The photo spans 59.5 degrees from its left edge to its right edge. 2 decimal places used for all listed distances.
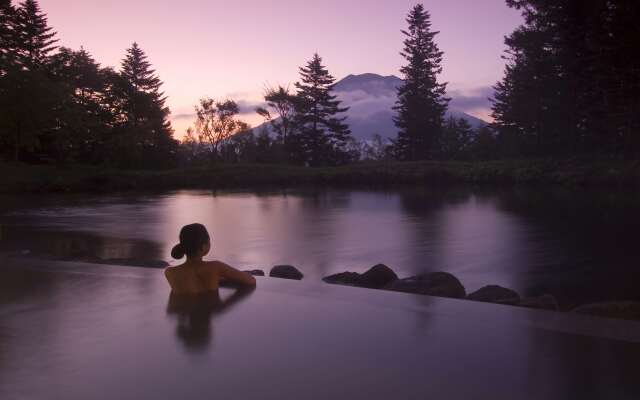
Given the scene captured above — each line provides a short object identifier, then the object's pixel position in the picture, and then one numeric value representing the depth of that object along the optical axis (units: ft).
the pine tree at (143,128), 138.82
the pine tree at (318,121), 153.38
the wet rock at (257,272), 23.12
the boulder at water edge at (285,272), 21.86
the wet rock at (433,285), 17.48
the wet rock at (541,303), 15.87
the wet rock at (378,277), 20.67
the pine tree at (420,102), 153.48
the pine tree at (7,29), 137.61
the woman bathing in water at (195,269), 14.11
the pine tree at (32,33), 146.92
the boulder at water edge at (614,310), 14.08
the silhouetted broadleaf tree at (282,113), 156.87
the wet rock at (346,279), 21.16
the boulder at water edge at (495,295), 16.58
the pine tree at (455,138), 151.33
